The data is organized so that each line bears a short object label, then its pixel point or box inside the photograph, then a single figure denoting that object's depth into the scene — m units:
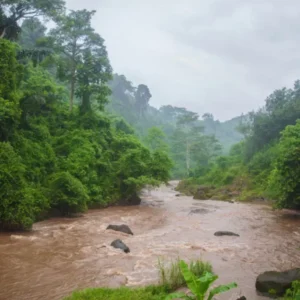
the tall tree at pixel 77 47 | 31.73
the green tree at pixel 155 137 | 58.09
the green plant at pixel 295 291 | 6.57
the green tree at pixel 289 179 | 20.56
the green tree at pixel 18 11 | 23.87
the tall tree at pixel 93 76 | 32.16
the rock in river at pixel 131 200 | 28.69
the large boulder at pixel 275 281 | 7.99
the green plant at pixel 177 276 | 8.32
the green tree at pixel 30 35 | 48.84
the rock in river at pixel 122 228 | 16.84
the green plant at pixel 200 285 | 6.16
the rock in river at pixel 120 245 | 12.98
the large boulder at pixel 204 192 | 36.18
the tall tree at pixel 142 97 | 94.38
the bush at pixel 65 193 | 20.41
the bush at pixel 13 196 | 15.22
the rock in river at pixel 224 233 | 16.56
